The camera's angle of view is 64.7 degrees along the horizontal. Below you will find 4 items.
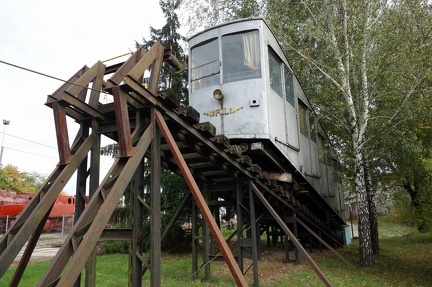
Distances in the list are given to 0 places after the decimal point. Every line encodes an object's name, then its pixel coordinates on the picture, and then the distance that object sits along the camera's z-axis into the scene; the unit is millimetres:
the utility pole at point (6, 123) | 26881
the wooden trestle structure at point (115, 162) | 3318
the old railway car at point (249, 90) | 7148
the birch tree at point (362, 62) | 10031
